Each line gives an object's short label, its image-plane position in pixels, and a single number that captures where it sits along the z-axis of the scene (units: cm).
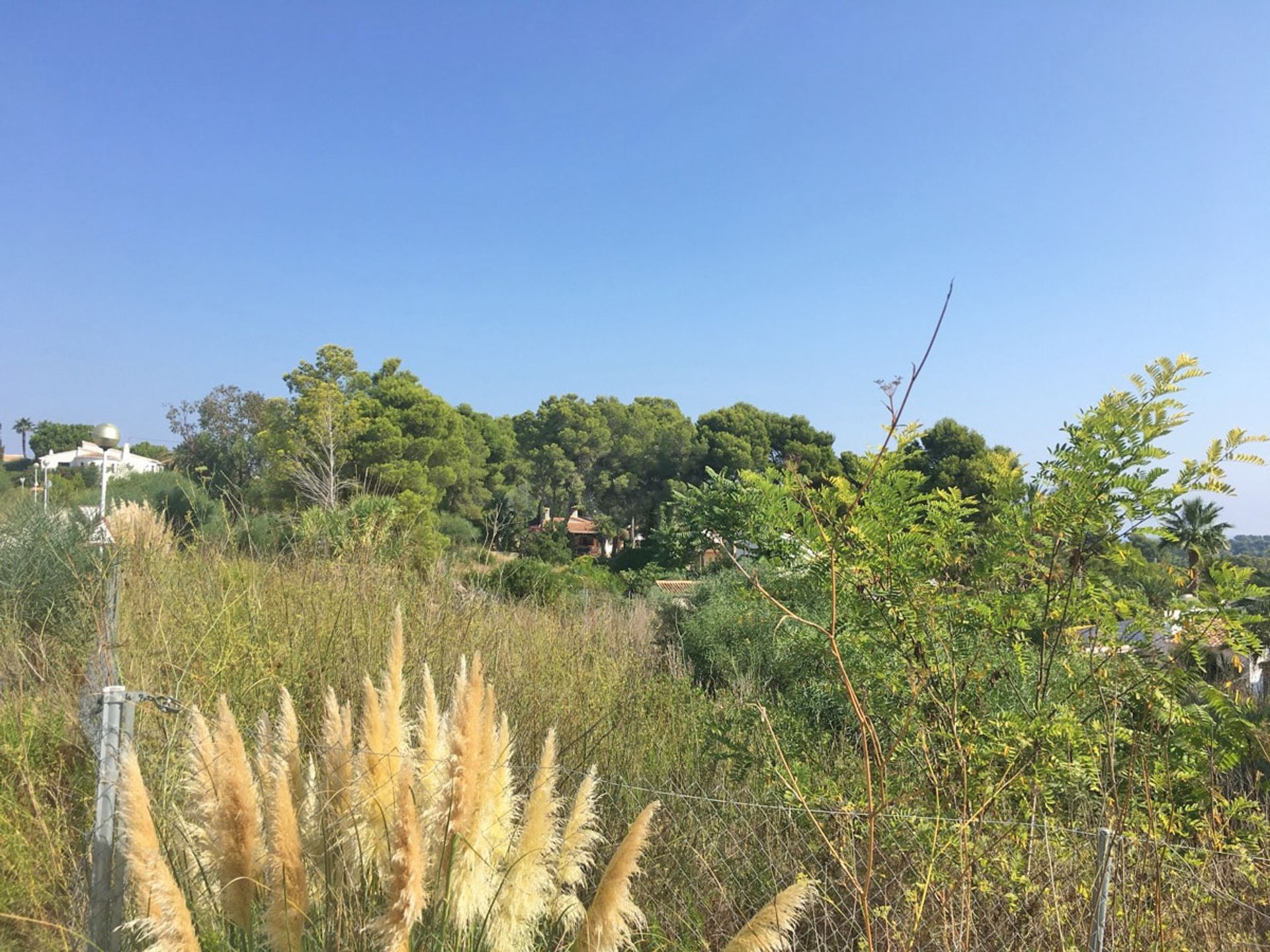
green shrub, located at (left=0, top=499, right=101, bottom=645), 504
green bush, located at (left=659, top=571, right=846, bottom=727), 336
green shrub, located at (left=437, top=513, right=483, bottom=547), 2544
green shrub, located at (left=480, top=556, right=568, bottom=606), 981
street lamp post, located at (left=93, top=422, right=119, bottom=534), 776
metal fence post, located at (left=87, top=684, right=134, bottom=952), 183
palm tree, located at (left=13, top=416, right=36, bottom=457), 7331
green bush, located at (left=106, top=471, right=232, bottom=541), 672
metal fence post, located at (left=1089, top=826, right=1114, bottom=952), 186
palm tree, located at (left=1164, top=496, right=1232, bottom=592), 1794
